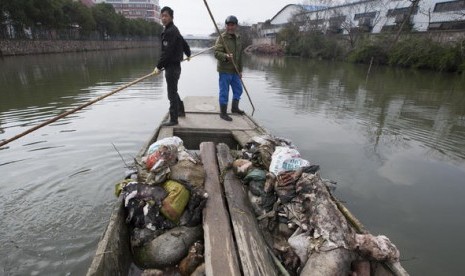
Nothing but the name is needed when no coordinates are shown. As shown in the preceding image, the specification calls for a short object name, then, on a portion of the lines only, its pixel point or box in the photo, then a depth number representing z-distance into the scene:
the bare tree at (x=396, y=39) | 30.04
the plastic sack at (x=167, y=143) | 3.67
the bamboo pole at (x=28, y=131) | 3.46
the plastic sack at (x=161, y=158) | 3.30
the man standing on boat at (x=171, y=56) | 5.23
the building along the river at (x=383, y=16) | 32.12
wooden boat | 2.35
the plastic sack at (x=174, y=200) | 2.94
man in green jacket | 6.00
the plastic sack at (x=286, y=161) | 3.38
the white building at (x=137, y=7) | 115.26
